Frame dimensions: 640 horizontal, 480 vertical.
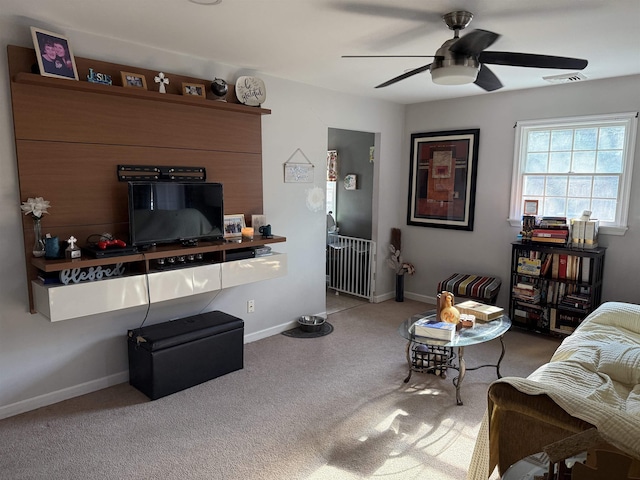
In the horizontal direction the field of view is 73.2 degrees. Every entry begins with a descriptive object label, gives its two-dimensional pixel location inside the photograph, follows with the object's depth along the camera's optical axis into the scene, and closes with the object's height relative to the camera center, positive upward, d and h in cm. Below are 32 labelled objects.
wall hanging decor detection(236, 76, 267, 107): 351 +75
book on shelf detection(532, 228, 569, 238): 403 -44
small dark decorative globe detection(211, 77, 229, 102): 330 +73
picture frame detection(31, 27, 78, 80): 250 +75
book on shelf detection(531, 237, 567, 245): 402 -51
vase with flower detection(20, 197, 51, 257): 258 -19
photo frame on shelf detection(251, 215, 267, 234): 378 -34
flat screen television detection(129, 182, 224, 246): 291 -22
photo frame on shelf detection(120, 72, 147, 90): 290 +69
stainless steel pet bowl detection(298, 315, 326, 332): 420 -137
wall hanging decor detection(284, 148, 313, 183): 408 +12
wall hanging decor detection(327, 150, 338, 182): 605 +25
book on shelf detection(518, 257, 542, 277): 414 -78
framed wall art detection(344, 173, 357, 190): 582 +3
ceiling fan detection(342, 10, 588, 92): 225 +67
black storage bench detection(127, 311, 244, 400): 291 -121
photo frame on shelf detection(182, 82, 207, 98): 321 +70
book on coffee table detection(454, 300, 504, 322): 316 -94
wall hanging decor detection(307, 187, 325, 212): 433 -16
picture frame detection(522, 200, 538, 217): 435 -23
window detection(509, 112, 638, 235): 388 +18
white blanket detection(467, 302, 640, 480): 144 -85
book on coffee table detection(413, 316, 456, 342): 281 -96
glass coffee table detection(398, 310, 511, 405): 284 -121
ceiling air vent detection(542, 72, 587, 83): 368 +94
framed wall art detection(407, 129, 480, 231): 479 +6
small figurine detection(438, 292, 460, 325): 307 -90
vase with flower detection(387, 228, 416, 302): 523 -97
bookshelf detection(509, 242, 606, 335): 388 -94
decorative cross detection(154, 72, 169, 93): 307 +72
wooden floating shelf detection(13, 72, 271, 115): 250 +59
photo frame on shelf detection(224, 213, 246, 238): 358 -36
